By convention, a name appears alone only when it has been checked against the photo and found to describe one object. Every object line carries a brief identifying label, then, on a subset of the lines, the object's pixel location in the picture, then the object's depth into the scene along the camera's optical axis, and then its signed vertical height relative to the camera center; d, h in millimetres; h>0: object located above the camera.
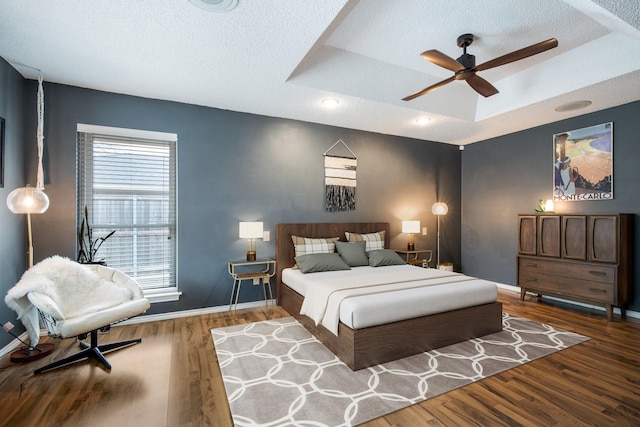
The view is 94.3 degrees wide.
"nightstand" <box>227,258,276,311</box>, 3788 -785
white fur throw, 2205 -647
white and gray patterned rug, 1923 -1270
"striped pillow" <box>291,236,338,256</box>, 4082 -447
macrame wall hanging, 4609 +516
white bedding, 2496 -757
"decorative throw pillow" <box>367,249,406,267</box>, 4066 -624
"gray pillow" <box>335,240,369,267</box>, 4062 -550
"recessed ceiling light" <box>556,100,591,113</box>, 3626 +1347
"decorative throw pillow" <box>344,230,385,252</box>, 4504 -390
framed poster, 3871 +676
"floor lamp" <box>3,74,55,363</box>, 2480 +54
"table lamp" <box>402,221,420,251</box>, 4922 -226
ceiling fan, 2314 +1274
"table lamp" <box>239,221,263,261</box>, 3754 -205
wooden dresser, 3498 -576
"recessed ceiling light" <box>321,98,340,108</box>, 3612 +1383
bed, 2424 -1101
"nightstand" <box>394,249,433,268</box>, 4959 -766
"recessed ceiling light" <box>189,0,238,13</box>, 1993 +1428
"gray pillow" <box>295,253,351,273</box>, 3709 -627
